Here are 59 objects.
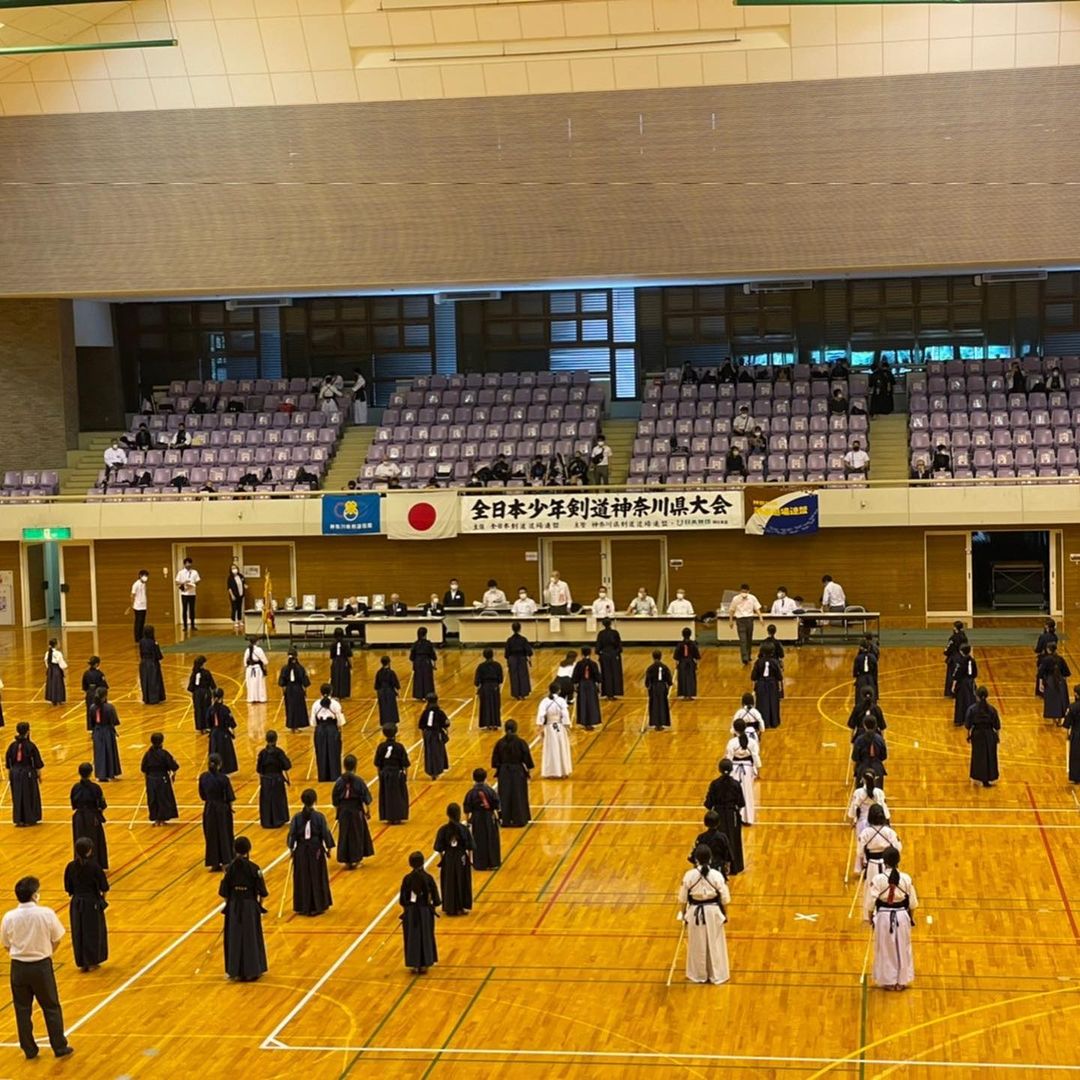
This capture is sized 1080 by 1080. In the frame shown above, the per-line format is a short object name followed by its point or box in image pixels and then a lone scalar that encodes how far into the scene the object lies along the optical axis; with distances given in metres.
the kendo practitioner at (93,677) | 24.98
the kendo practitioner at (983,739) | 20.44
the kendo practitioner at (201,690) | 25.19
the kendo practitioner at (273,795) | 19.20
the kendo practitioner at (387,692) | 25.05
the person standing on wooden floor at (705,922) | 13.67
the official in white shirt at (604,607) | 32.41
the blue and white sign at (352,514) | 36.59
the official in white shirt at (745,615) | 31.22
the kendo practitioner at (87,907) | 14.38
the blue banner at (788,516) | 34.91
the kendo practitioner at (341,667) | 28.41
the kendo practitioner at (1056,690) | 24.19
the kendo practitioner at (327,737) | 21.47
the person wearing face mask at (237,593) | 36.88
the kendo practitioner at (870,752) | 18.59
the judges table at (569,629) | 32.84
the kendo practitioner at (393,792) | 19.39
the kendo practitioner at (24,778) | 19.73
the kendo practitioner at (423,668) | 27.03
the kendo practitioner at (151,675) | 28.11
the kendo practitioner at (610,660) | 27.45
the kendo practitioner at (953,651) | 25.98
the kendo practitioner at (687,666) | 26.72
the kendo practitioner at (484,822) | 17.02
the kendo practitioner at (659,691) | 24.38
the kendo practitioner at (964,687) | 24.41
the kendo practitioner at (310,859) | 15.77
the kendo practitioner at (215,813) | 17.72
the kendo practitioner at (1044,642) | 25.48
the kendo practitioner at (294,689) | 25.48
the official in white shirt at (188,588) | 36.41
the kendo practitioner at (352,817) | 17.50
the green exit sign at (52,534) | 37.47
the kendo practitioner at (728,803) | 17.03
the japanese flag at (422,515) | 36.31
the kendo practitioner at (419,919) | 14.04
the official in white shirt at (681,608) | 32.59
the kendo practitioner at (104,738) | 22.11
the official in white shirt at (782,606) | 32.73
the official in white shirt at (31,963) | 12.42
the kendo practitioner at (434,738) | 21.14
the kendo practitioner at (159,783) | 19.11
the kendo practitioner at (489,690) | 24.67
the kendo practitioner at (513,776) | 18.92
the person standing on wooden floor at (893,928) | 13.39
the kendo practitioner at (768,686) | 24.78
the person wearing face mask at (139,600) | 35.50
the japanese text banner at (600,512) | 35.34
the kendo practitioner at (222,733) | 22.14
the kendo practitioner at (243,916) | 14.05
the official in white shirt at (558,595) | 33.78
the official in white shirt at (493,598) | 34.41
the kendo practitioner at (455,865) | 15.37
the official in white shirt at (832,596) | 33.31
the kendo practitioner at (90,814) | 17.41
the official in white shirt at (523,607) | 33.47
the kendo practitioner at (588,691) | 25.08
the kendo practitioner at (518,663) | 27.39
